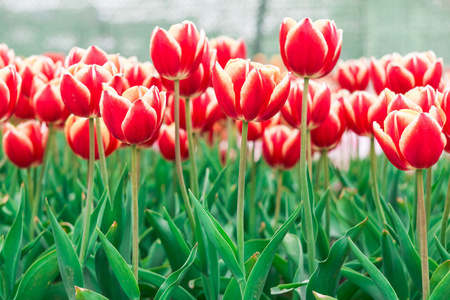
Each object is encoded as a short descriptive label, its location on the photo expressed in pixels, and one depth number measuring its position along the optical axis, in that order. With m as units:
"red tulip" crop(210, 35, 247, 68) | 1.43
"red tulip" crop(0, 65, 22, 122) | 1.20
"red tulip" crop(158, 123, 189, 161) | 1.43
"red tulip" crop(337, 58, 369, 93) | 1.55
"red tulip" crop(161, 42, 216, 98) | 1.26
